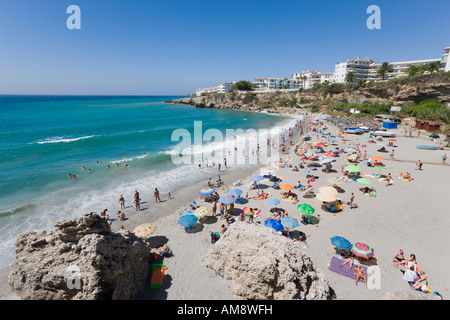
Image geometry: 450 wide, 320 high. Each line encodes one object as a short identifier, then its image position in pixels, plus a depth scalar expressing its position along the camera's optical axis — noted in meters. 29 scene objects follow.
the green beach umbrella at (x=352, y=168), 16.79
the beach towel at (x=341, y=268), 8.38
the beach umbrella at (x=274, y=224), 10.45
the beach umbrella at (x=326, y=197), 12.47
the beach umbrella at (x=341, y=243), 9.08
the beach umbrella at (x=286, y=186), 14.65
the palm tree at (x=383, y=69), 74.40
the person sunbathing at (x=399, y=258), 8.73
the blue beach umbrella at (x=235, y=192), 14.18
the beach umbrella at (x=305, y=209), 11.50
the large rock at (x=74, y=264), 6.42
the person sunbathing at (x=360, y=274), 8.08
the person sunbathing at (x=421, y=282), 7.68
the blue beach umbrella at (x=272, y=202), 12.66
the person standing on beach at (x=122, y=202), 14.69
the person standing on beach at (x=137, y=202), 14.73
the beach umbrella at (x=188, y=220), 11.31
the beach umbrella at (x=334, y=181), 15.97
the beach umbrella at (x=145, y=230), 10.33
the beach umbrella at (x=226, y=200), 12.80
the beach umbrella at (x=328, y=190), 13.23
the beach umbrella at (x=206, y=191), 14.98
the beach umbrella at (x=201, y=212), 12.16
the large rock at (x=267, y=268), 6.72
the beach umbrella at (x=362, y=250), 8.77
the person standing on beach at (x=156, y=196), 15.75
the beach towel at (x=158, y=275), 8.00
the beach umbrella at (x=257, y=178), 16.07
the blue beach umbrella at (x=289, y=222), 10.54
